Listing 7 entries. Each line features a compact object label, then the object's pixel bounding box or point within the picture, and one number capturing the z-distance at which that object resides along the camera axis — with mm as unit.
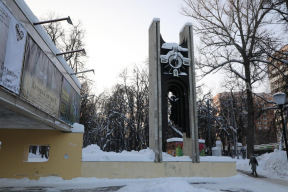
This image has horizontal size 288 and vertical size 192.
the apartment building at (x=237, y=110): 35228
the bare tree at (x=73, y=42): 25438
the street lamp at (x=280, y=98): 10031
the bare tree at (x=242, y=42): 20188
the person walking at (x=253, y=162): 14773
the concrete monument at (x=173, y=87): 14711
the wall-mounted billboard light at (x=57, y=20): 8354
